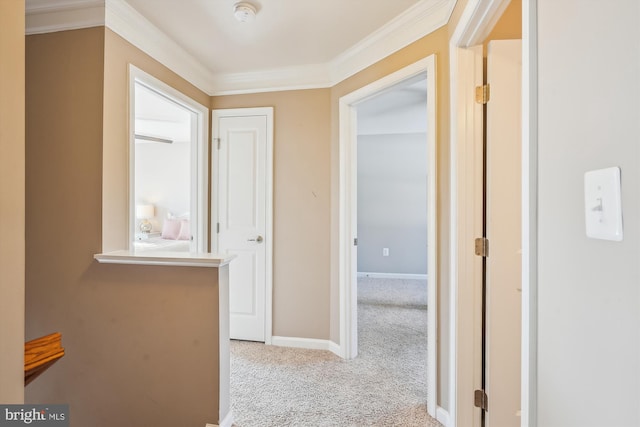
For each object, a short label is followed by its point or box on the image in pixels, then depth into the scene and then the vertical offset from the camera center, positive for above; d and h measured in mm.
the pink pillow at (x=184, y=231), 5555 -353
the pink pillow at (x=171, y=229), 5621 -315
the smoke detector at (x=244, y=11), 1815 +1217
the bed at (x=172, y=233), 5551 -380
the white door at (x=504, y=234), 1448 -97
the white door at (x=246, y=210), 2809 +22
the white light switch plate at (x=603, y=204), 511 +18
